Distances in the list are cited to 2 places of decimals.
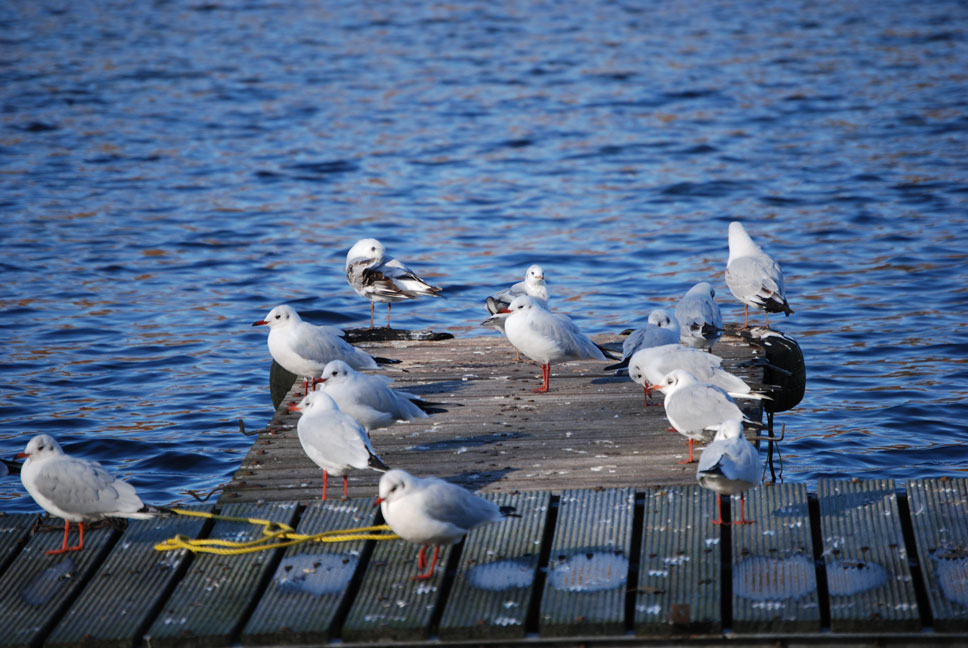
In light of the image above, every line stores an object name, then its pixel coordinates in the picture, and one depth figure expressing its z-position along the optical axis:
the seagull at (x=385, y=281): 20.25
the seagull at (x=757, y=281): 19.34
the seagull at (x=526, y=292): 19.08
